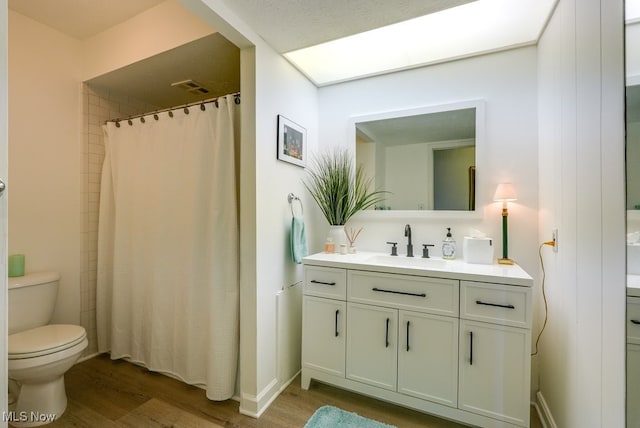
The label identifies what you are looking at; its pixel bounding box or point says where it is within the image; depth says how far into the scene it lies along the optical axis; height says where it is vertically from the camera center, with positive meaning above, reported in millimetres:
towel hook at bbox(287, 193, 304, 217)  2018 +102
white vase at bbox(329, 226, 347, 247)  2075 -175
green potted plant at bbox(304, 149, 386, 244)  2098 +202
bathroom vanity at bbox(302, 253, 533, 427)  1396 -690
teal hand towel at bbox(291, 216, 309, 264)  1938 -197
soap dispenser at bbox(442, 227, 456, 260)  1892 -240
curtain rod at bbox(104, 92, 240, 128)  1764 +730
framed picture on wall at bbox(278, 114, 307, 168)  1866 +506
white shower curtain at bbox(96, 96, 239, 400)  1769 -242
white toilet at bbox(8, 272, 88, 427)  1506 -790
